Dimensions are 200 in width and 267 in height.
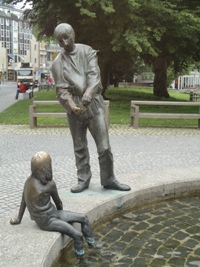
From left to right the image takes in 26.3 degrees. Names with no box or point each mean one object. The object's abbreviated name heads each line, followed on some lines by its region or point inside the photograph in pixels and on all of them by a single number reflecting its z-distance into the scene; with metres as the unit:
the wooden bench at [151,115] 13.17
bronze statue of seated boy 4.05
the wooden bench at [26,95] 26.63
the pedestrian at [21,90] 28.42
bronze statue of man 4.84
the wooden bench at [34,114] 12.95
